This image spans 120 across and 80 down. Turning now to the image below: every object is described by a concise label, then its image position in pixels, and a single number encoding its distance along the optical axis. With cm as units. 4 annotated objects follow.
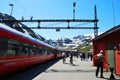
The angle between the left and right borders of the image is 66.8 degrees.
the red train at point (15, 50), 471
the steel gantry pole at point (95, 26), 1138
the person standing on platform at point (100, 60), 600
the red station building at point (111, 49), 646
